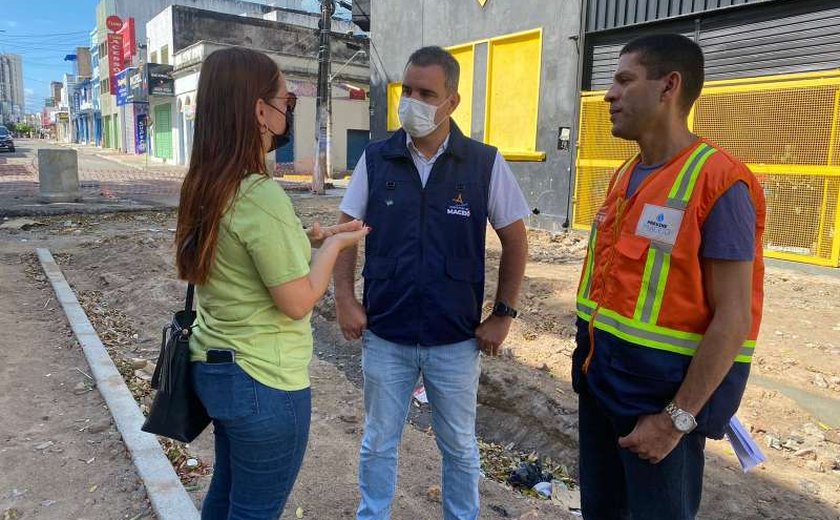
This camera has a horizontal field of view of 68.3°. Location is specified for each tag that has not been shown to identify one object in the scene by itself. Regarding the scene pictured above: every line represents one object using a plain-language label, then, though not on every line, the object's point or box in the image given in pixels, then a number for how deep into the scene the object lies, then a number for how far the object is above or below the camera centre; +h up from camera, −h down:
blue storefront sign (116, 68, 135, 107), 39.38 +4.62
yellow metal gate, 7.88 +0.47
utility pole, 18.29 +1.83
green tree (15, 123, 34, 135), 89.62 +3.71
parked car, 37.75 +0.80
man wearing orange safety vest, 1.63 -0.31
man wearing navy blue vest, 2.48 -0.44
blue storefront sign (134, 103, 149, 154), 40.27 +1.88
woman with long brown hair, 1.73 -0.33
